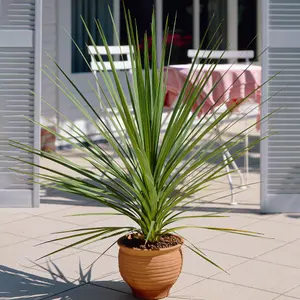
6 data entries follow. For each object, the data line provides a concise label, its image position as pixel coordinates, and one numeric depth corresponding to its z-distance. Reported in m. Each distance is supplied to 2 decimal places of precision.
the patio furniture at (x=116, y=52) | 6.94
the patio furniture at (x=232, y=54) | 7.09
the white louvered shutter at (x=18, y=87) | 5.84
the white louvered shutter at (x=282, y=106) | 5.73
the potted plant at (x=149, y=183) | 3.79
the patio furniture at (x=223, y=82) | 6.18
